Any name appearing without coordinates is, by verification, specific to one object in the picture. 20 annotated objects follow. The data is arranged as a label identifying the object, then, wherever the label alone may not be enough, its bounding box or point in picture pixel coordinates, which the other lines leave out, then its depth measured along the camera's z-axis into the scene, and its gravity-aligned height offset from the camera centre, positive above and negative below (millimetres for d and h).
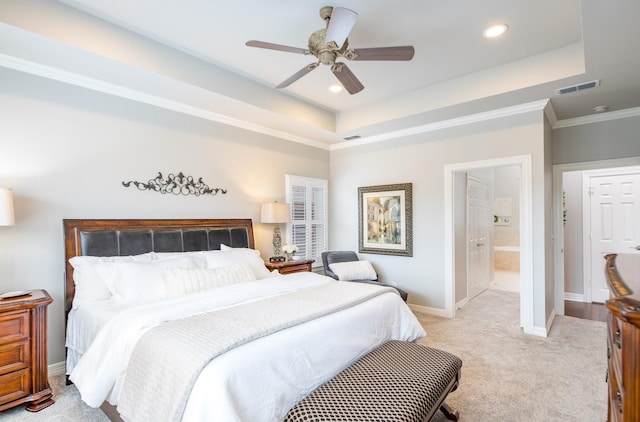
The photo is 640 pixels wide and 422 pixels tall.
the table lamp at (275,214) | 4340 +6
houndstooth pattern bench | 1535 -947
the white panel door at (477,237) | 5352 -423
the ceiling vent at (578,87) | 3232 +1304
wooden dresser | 707 -306
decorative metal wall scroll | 3470 +336
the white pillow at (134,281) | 2594 -541
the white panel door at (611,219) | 4805 -92
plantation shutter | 4988 -11
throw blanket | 1527 -685
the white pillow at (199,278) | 2700 -570
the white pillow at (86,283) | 2652 -563
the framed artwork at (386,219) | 4805 -81
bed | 1544 -692
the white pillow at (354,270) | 4594 -814
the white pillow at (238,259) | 3320 -476
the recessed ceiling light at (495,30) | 2756 +1604
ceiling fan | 2240 +1219
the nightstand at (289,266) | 4195 -695
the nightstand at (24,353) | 2242 -992
